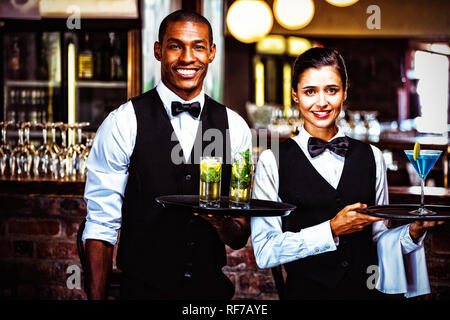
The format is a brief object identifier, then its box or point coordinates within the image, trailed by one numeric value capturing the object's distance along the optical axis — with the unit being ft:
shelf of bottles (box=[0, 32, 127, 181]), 18.40
